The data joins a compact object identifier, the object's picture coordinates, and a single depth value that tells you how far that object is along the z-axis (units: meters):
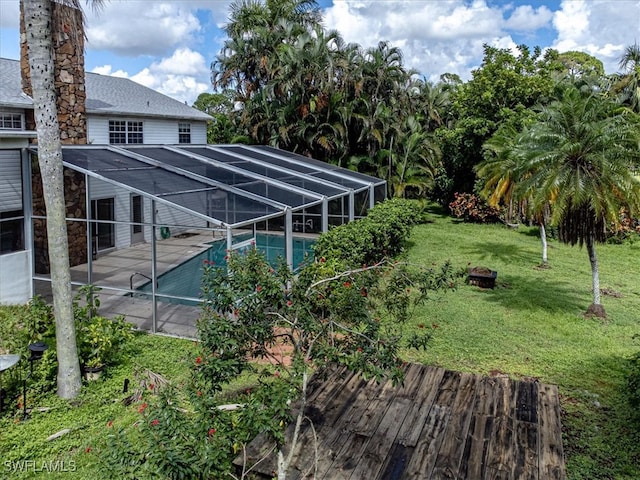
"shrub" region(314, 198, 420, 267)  11.55
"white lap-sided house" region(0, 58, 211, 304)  11.14
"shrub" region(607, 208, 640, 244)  20.53
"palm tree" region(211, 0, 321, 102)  23.08
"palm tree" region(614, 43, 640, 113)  25.28
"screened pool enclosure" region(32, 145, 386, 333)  10.52
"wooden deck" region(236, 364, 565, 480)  4.99
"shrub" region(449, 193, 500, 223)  25.39
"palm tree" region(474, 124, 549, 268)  15.73
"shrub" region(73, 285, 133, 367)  8.20
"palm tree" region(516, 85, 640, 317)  10.12
